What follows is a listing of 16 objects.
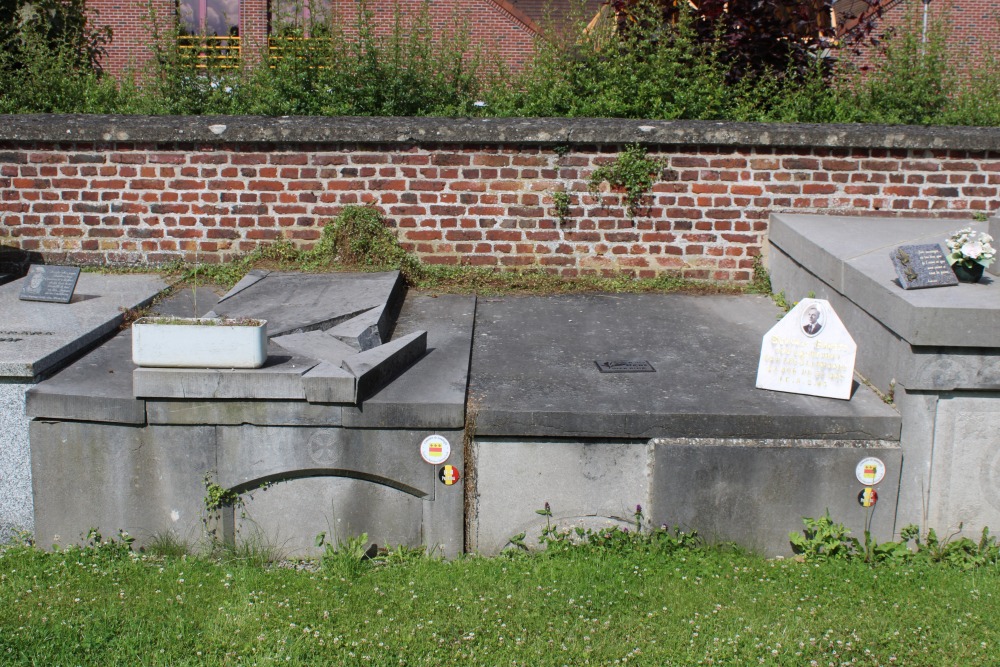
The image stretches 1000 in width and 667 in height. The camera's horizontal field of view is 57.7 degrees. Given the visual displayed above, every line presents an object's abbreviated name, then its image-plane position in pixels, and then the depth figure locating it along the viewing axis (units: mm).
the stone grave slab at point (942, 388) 4078
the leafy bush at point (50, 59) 7152
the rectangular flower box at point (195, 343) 4055
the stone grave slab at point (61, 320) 4348
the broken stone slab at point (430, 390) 4129
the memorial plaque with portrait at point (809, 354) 4320
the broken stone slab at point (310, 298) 5164
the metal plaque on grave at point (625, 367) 4809
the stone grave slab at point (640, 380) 4133
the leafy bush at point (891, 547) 4133
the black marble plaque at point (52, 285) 5543
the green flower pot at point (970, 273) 4566
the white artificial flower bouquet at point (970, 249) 4504
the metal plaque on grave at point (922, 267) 4410
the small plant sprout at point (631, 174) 6660
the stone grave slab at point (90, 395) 4105
